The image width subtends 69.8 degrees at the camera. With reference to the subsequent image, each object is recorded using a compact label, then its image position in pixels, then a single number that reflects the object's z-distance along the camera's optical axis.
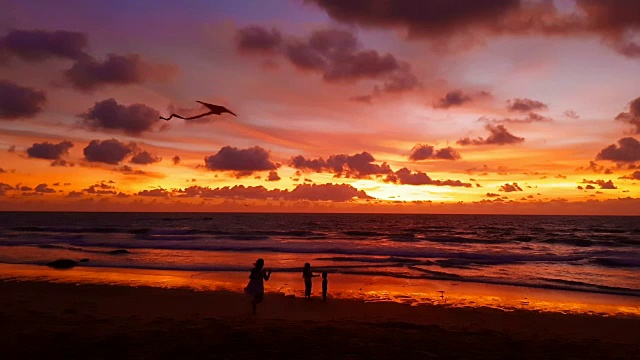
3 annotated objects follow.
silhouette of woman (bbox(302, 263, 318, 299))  16.45
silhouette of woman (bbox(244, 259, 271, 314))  13.62
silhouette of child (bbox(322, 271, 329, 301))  16.45
